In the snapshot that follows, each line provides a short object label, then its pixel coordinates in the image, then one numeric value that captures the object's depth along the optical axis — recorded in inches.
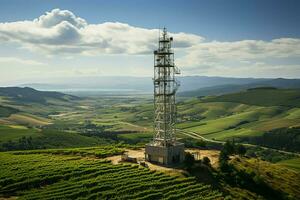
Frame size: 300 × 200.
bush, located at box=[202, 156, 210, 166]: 2123.5
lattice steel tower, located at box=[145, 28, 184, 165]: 2209.6
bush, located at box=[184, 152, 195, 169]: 2015.3
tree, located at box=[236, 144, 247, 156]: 2615.7
